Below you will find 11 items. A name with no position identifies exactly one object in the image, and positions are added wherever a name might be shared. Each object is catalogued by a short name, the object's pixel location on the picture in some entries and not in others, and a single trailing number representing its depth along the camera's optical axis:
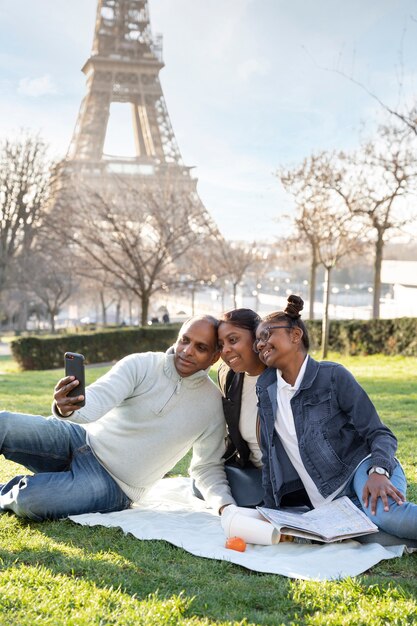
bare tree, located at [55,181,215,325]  20.31
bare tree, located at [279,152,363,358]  18.33
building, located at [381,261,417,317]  28.39
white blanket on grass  3.11
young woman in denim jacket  3.60
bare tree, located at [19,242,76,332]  28.38
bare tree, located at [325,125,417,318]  17.86
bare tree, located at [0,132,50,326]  27.22
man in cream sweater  3.82
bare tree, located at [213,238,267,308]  30.75
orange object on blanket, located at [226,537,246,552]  3.38
